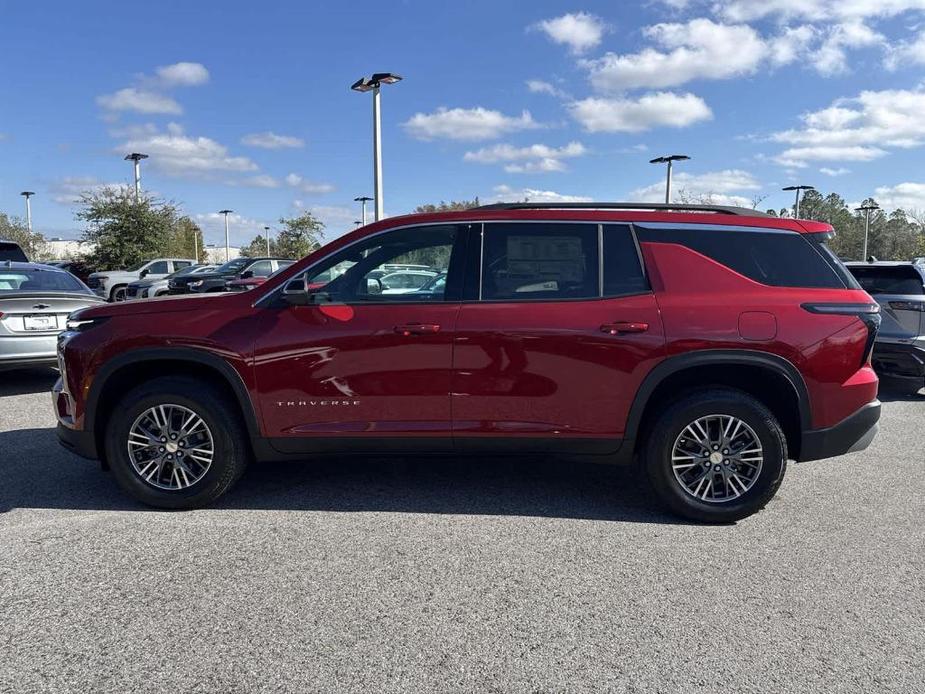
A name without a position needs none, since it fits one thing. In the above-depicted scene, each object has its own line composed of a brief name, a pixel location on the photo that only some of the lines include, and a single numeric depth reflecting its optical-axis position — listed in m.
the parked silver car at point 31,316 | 7.27
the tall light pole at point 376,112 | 16.91
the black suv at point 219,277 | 20.81
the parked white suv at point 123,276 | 23.80
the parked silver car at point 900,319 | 7.50
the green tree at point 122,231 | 32.41
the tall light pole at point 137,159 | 33.56
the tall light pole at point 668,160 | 28.03
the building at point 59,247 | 68.58
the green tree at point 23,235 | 49.61
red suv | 3.95
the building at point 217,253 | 89.60
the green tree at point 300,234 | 48.75
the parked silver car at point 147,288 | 22.23
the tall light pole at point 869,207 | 44.50
